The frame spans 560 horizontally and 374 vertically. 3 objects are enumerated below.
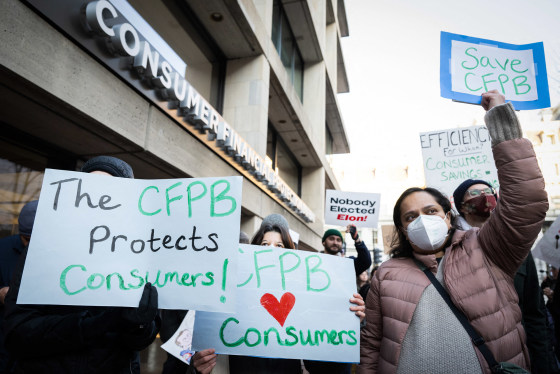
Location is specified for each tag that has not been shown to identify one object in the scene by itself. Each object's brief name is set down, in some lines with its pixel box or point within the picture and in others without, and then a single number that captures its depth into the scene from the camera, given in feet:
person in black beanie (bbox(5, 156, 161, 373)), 4.26
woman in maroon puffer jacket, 4.68
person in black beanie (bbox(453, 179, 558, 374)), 5.98
